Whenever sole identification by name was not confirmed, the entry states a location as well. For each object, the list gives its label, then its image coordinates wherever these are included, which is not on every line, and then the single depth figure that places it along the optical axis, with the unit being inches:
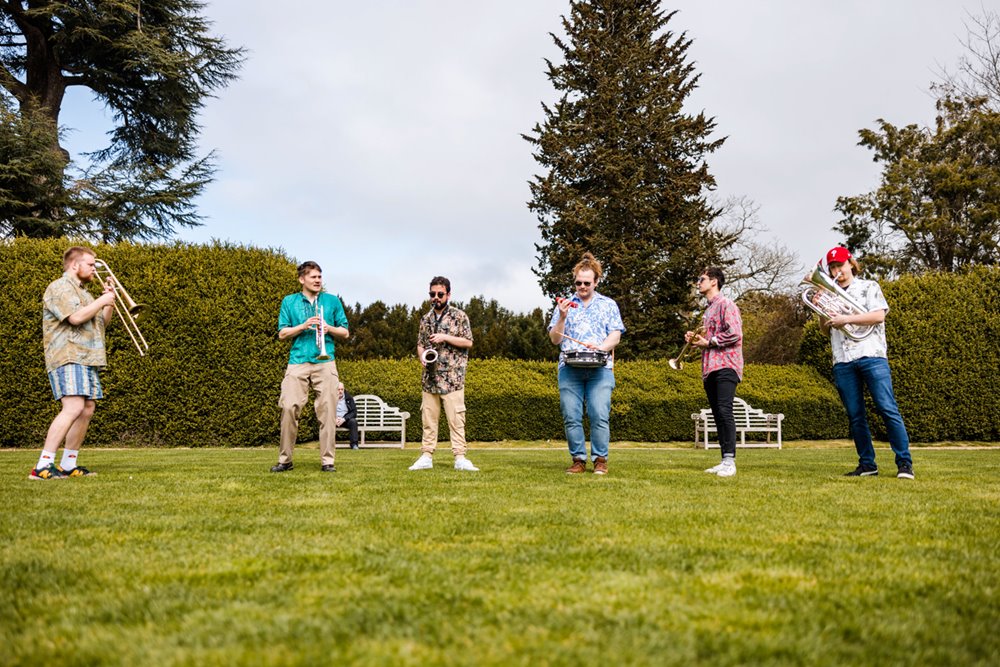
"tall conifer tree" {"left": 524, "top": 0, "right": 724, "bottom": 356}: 975.6
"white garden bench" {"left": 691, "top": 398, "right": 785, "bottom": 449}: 584.7
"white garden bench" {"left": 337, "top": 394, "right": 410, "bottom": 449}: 546.9
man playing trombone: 230.8
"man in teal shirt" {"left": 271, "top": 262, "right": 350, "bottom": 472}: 259.6
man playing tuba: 248.5
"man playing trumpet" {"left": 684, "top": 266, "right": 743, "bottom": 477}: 261.3
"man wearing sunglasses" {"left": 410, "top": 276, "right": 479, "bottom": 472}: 279.6
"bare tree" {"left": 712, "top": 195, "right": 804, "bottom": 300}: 1299.2
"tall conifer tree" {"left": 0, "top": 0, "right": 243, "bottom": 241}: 678.5
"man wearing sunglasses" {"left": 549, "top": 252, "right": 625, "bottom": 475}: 259.3
